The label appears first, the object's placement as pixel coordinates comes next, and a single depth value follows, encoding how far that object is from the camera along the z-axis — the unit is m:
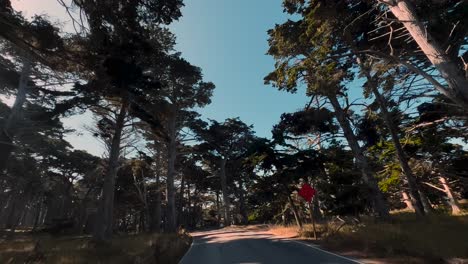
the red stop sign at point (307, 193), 15.85
